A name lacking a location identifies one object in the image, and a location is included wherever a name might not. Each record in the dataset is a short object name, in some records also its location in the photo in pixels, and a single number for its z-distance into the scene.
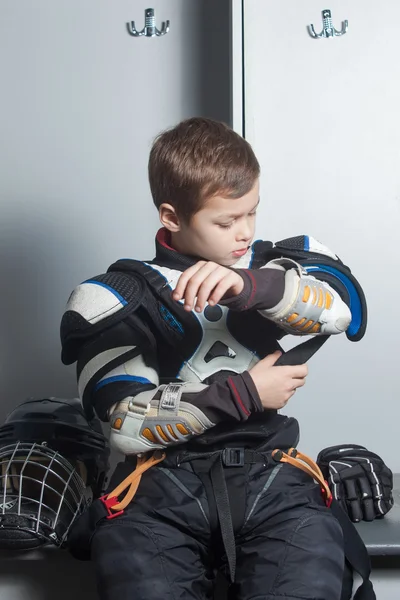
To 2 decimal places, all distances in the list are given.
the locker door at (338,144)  2.34
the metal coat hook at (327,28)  2.34
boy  1.73
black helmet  1.83
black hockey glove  1.93
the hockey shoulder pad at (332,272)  1.83
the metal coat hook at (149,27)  2.45
